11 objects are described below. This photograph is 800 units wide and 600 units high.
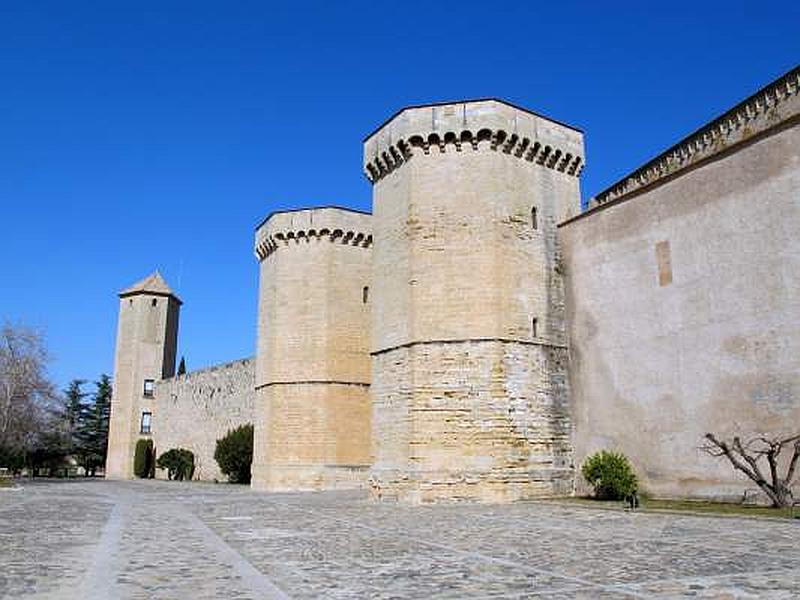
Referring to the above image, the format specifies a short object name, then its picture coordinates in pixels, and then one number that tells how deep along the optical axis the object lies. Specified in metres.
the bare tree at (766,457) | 11.21
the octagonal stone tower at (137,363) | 40.19
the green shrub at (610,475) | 14.05
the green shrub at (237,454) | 27.42
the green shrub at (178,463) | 34.82
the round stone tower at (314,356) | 22.17
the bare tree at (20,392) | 26.50
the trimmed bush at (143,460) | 39.34
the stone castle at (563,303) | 12.41
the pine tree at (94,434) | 53.25
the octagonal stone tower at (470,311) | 14.59
